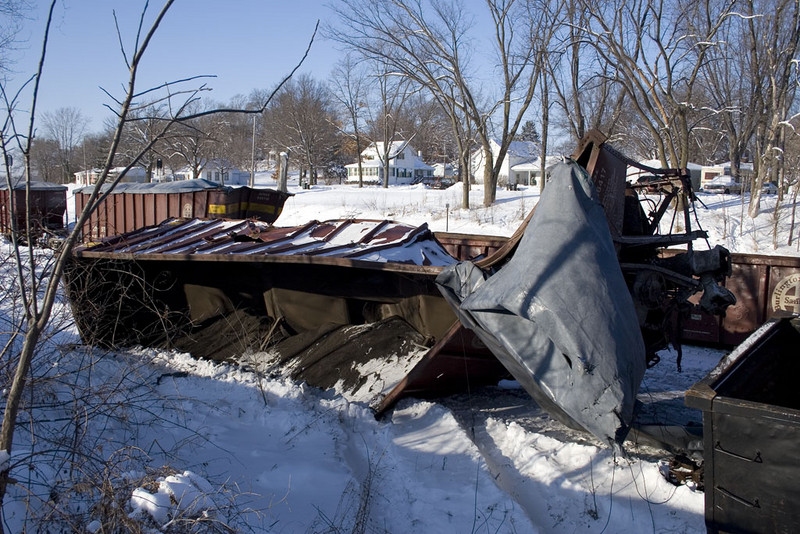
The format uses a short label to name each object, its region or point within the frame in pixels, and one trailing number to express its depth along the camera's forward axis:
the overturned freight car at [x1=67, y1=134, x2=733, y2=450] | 4.00
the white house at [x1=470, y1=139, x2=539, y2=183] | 66.31
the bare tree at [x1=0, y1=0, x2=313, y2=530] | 2.52
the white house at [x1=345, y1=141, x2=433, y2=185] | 72.75
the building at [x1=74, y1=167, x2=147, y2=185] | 50.84
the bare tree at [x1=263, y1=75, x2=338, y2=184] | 59.03
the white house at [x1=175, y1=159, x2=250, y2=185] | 66.94
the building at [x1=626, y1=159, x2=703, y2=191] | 42.32
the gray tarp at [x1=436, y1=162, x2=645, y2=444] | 3.85
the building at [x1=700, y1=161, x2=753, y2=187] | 48.34
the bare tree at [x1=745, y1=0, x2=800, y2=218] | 22.36
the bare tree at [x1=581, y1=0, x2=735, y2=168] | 22.12
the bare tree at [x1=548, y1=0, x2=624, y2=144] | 23.38
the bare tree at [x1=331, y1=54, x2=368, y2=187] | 49.00
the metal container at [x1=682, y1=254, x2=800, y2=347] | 8.59
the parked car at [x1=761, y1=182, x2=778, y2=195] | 35.69
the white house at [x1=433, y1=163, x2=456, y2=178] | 77.43
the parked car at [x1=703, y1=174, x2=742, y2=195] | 38.48
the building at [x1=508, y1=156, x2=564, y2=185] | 66.00
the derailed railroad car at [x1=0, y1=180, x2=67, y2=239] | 21.58
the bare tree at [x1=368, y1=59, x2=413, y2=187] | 43.56
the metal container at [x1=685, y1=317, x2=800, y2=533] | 2.62
